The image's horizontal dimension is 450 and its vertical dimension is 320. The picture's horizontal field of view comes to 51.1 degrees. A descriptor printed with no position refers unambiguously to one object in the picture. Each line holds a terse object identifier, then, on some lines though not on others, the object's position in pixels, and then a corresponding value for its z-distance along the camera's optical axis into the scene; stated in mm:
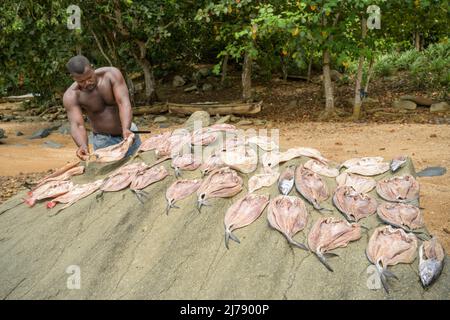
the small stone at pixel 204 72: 13609
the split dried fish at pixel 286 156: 3143
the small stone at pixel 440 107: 8578
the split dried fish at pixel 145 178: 3188
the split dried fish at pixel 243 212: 2777
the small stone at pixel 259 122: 9162
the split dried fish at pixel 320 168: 3041
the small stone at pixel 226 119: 8484
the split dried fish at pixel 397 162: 2994
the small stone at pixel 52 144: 8633
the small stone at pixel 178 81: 13617
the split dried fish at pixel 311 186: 2809
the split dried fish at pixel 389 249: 2348
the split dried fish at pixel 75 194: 3395
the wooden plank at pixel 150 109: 10531
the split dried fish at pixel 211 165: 3154
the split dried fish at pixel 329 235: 2512
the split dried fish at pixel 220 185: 2979
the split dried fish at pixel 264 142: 3355
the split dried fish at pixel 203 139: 3461
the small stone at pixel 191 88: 12883
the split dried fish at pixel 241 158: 3113
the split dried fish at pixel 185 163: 3256
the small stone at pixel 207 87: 12766
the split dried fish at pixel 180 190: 3057
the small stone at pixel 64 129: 9927
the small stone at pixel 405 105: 8992
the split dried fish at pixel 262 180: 2994
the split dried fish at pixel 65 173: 3726
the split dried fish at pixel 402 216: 2582
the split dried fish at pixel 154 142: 3619
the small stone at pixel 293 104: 10175
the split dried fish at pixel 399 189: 2762
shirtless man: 4031
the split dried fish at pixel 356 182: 2893
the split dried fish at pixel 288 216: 2646
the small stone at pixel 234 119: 9456
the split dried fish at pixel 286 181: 2885
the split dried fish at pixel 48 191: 3529
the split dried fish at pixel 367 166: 3025
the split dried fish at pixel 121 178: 3320
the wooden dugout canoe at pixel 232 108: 9570
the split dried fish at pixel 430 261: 2264
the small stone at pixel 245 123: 9164
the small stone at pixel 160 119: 9898
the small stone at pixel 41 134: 9555
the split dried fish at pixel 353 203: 2703
